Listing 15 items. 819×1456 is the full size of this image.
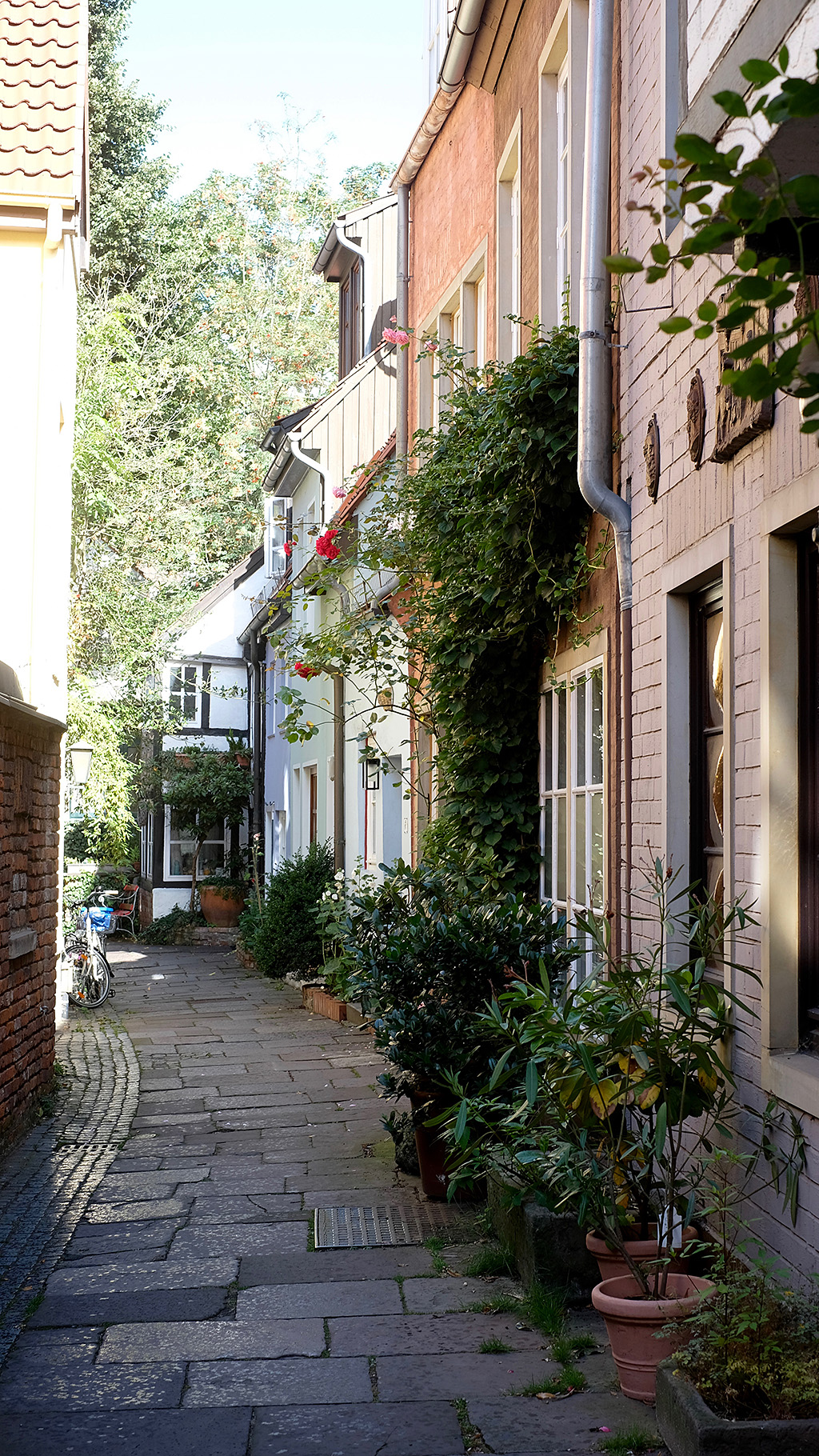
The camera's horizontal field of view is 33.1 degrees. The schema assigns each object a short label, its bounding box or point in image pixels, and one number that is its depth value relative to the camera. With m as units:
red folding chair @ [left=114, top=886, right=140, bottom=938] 25.02
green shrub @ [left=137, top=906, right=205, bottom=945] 24.22
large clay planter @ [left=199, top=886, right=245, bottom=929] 24.77
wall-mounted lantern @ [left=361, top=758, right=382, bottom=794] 12.92
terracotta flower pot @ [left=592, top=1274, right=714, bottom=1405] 3.78
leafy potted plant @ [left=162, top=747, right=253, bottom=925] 25.91
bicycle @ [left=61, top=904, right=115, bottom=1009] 14.86
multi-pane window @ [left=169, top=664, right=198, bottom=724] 28.28
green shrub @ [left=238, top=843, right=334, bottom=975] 16.27
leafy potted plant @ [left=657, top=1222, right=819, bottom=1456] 3.03
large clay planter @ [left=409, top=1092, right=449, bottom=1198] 6.34
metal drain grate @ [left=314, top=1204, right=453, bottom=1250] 5.77
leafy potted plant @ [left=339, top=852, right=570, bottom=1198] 6.16
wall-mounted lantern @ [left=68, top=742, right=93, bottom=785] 14.90
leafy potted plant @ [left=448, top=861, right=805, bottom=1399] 3.90
